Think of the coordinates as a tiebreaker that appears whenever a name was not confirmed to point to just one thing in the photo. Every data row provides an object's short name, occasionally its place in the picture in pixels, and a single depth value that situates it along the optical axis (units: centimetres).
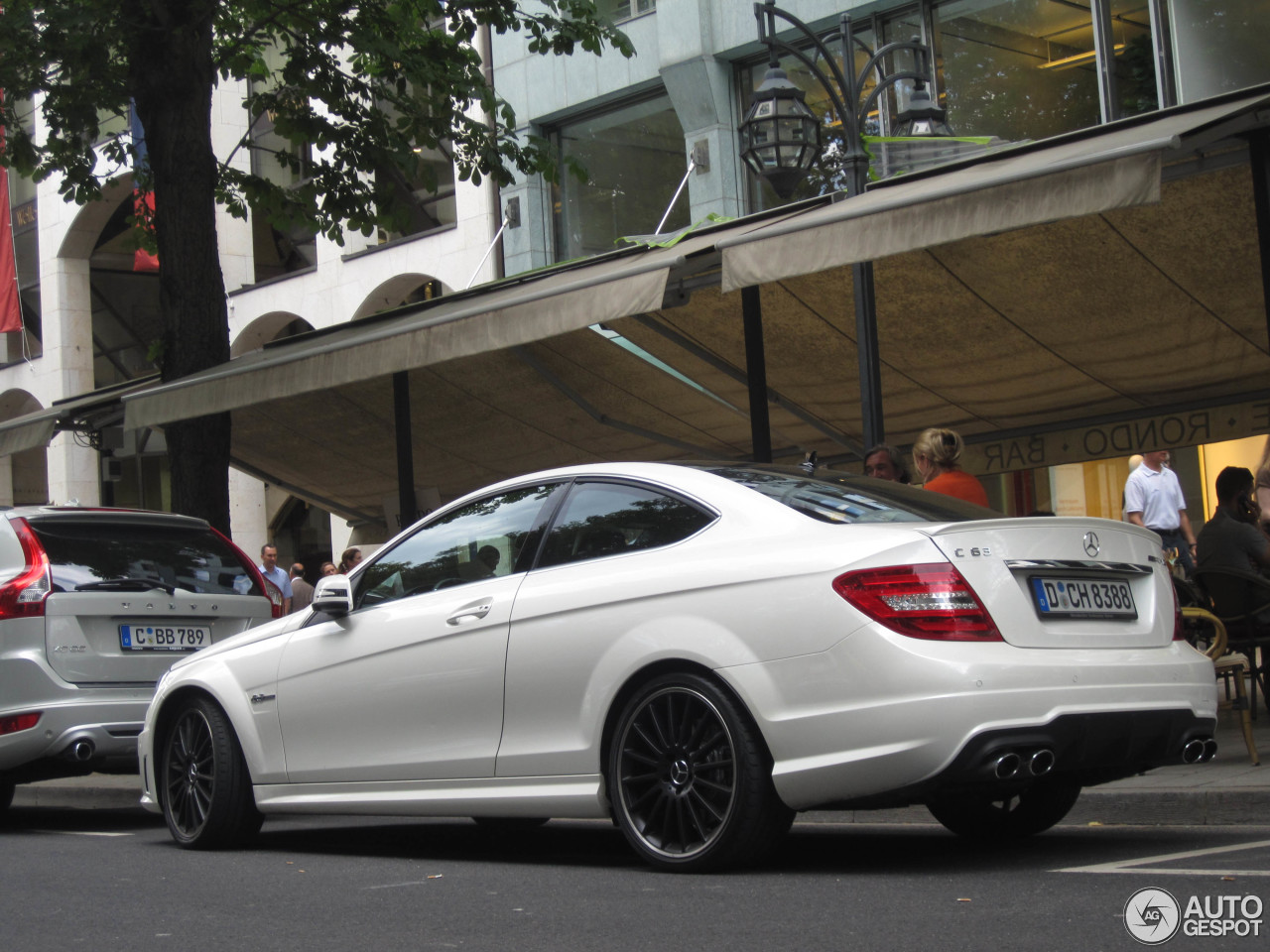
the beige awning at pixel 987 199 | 717
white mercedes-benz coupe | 492
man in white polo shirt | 1475
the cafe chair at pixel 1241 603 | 809
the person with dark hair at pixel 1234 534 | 871
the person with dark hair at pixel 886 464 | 823
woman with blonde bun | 793
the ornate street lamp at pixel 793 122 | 1136
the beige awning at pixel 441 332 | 938
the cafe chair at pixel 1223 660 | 722
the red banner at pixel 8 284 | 2734
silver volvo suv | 855
